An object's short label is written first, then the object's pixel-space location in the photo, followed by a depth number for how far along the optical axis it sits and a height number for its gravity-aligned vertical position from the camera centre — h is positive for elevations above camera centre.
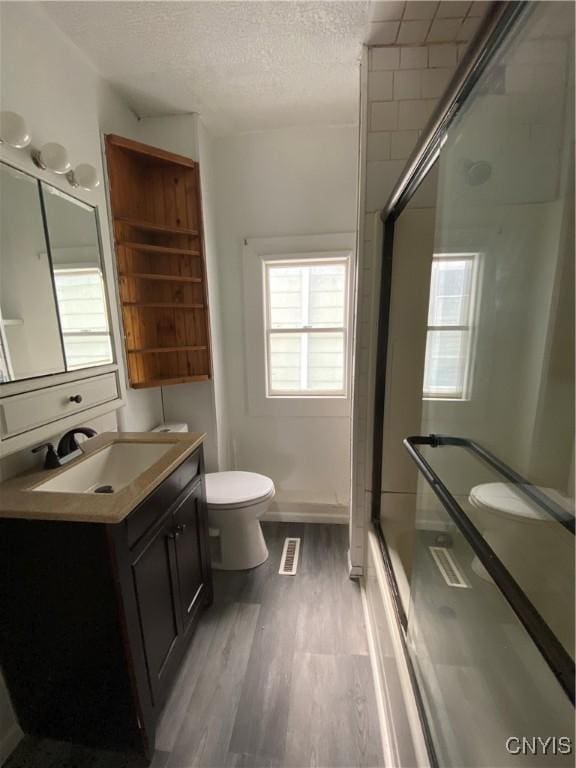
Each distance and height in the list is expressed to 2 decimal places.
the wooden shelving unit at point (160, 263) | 1.70 +0.37
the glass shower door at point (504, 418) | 0.90 -0.34
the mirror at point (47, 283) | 1.06 +0.17
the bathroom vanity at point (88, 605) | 0.90 -0.84
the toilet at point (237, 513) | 1.74 -1.04
